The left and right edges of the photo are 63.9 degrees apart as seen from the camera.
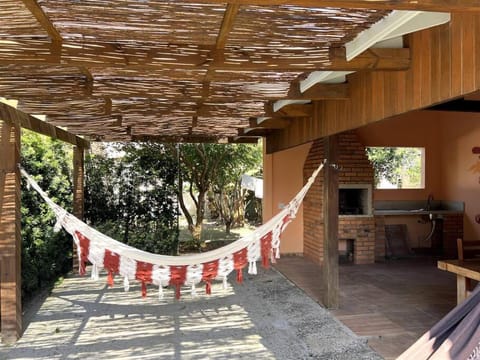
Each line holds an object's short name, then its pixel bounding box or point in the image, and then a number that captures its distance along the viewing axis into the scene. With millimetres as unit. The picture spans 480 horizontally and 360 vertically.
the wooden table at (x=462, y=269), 2607
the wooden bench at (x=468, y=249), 2990
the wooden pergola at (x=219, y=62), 1518
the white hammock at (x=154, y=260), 3197
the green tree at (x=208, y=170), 7805
